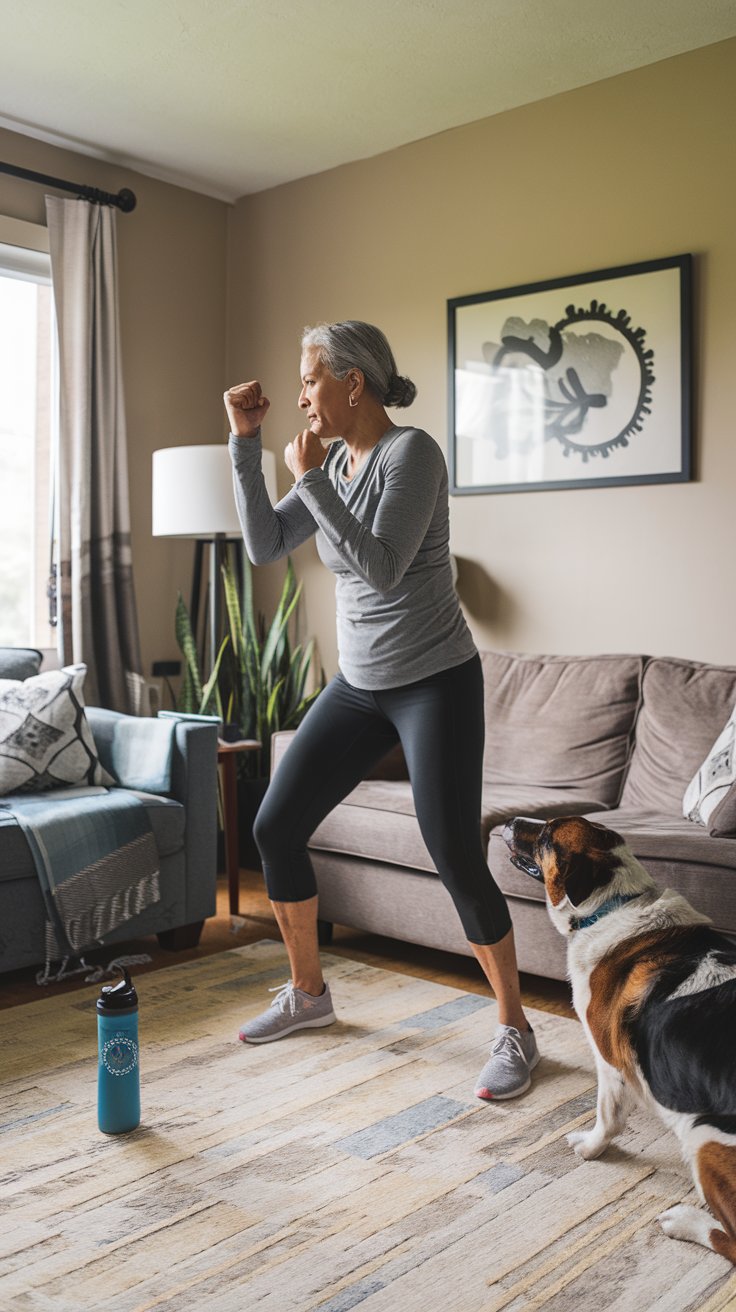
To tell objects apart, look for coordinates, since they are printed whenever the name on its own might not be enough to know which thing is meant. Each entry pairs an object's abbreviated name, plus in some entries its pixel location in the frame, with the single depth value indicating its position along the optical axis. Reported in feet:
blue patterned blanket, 9.30
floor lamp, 12.40
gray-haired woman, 7.11
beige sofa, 9.08
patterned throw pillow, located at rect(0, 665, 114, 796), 10.41
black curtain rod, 12.68
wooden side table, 11.77
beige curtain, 13.15
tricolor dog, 5.27
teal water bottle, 6.56
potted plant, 13.48
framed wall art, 11.32
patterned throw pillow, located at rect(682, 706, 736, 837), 8.35
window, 13.38
